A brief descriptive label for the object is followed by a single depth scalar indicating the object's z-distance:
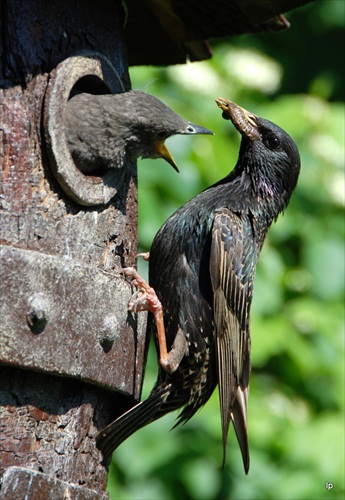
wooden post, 5.66
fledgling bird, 6.36
